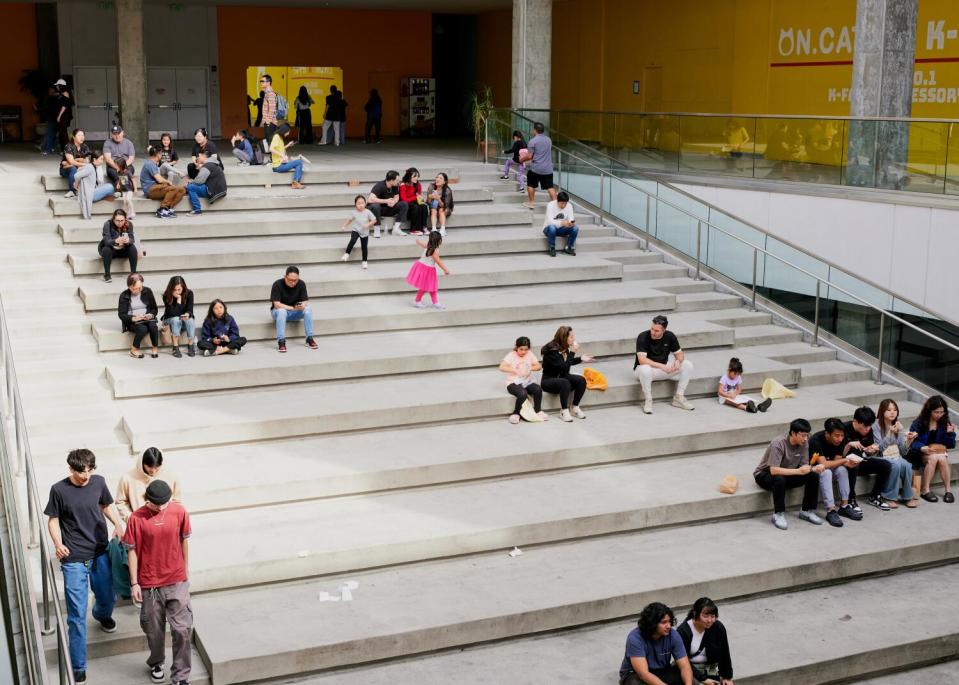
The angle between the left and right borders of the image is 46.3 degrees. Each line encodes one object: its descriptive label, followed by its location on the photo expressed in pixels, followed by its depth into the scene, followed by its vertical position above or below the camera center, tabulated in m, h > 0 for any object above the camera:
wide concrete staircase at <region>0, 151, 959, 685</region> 8.59 -3.26
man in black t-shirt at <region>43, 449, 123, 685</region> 7.62 -2.69
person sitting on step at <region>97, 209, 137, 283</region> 13.84 -1.32
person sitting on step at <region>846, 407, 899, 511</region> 11.06 -3.12
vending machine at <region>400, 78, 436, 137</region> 32.50 +0.81
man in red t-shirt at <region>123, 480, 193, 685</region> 7.45 -2.88
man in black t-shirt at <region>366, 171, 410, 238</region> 16.52 -1.00
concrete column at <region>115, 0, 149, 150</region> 22.25 +1.24
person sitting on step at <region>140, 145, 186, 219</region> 16.02 -0.79
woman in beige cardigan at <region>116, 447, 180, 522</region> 8.12 -2.54
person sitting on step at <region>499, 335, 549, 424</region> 11.90 -2.55
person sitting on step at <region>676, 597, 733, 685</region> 7.97 -3.61
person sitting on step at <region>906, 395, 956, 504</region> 11.50 -3.14
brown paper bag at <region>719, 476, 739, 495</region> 10.72 -3.32
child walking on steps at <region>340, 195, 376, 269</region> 15.14 -1.22
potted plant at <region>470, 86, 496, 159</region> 21.50 +0.20
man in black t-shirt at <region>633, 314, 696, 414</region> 12.45 -2.52
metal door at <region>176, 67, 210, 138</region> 29.83 +0.88
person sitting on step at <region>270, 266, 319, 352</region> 12.80 -1.90
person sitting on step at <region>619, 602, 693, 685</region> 7.75 -3.59
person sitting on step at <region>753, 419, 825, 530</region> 10.59 -3.17
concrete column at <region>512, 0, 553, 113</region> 21.92 +1.59
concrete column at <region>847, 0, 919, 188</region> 16.09 +1.06
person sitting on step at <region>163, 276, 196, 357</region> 12.27 -1.95
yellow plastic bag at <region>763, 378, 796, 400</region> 13.12 -2.95
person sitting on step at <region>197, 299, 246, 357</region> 12.45 -2.22
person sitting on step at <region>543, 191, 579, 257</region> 16.61 -1.28
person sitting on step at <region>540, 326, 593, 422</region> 11.95 -2.54
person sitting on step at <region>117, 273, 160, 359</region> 12.30 -1.96
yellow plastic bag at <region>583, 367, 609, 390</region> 12.53 -2.72
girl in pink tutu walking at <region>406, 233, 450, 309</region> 14.02 -1.74
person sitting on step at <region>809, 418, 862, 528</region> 10.78 -3.12
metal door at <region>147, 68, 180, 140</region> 29.36 +0.82
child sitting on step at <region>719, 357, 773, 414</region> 12.59 -2.89
